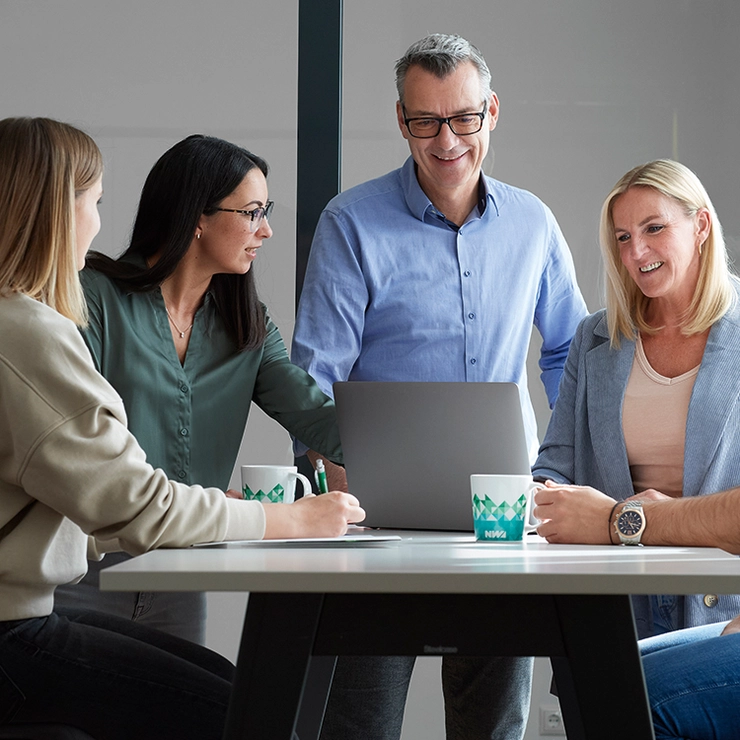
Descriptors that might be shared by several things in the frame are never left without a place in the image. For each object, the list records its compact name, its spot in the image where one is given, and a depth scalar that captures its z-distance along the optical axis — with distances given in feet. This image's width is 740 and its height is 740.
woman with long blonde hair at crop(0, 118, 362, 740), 8.58
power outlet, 13.50
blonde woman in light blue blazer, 10.21
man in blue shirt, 11.42
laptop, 9.51
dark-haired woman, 10.67
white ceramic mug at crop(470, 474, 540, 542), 9.07
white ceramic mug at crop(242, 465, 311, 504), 9.67
